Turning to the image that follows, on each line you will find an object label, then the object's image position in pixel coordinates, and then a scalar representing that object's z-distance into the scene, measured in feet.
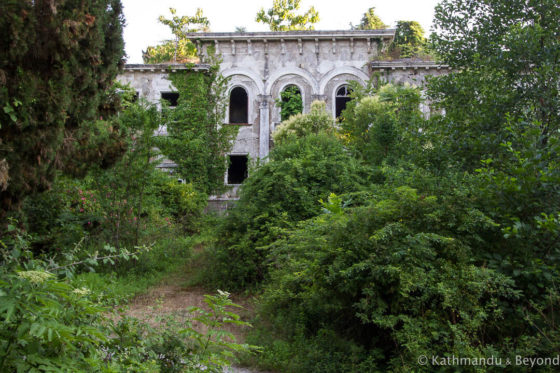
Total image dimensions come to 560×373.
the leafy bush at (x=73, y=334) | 8.03
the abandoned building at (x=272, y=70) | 66.95
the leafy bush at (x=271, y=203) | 30.30
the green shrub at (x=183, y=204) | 48.29
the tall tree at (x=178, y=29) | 107.76
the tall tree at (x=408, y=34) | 105.91
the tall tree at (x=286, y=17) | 98.58
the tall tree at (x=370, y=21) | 110.52
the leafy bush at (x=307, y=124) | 53.67
